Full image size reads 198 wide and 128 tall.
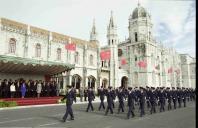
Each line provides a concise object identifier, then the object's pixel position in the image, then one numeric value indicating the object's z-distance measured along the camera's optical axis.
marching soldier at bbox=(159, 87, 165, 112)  17.94
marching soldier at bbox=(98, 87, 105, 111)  17.02
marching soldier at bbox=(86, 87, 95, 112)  16.44
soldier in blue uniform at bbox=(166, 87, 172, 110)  19.39
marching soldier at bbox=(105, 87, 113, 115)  15.12
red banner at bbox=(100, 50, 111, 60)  35.03
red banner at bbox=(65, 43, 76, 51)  30.17
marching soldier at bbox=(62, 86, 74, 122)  11.20
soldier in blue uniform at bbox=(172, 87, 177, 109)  20.42
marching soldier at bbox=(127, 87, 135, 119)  13.32
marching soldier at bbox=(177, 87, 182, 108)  21.37
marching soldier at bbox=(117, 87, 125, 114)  15.68
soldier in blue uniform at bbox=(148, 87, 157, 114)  16.52
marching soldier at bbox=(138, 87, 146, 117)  14.40
